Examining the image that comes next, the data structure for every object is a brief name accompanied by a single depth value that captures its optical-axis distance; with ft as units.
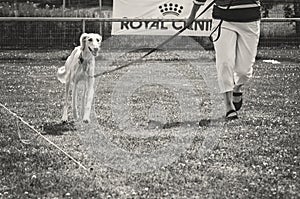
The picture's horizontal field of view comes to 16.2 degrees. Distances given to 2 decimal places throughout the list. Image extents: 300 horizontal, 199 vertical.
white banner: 89.03
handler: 38.48
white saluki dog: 38.20
